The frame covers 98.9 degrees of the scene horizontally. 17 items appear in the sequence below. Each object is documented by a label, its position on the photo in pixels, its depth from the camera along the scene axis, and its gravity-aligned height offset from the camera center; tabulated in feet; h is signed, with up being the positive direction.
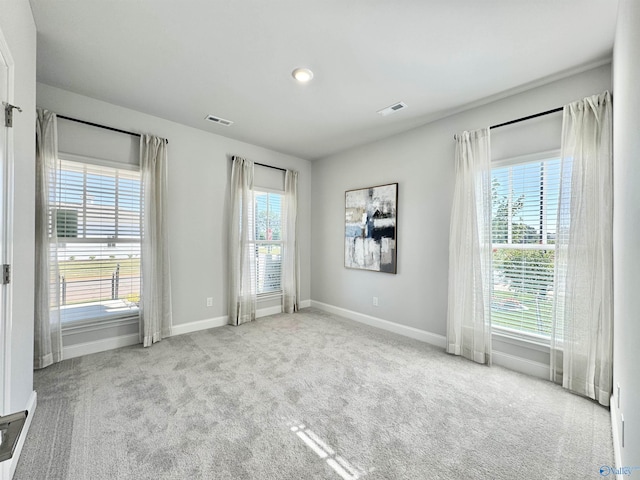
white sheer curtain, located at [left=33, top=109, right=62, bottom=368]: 8.42 -0.35
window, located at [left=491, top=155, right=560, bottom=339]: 8.43 -0.12
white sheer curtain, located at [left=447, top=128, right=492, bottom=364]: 9.25 -0.49
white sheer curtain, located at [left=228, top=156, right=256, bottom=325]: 13.08 -0.42
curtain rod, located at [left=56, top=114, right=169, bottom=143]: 9.16 +3.97
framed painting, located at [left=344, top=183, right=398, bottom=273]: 12.65 +0.50
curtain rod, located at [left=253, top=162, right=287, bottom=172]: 14.37 +3.85
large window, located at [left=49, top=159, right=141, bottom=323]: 9.24 -0.16
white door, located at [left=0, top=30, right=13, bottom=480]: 4.74 +0.39
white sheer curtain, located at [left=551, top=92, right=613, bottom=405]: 7.00 -0.38
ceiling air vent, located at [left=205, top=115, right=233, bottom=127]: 11.05 +4.84
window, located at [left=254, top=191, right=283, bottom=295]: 14.49 -0.25
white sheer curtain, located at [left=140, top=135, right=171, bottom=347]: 10.50 -0.28
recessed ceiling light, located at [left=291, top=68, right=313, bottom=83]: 7.88 +4.80
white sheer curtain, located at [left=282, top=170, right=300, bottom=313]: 15.44 -0.54
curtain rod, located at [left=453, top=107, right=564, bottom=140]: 8.11 +3.80
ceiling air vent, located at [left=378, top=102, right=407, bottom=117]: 9.84 +4.81
